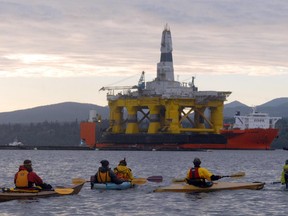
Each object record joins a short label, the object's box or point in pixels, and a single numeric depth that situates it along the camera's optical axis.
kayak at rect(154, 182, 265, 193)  43.91
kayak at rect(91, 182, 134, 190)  45.47
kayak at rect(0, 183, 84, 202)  39.44
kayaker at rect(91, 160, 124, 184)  45.53
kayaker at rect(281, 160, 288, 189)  44.84
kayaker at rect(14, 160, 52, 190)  39.66
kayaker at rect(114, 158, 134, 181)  46.88
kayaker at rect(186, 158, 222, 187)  42.59
